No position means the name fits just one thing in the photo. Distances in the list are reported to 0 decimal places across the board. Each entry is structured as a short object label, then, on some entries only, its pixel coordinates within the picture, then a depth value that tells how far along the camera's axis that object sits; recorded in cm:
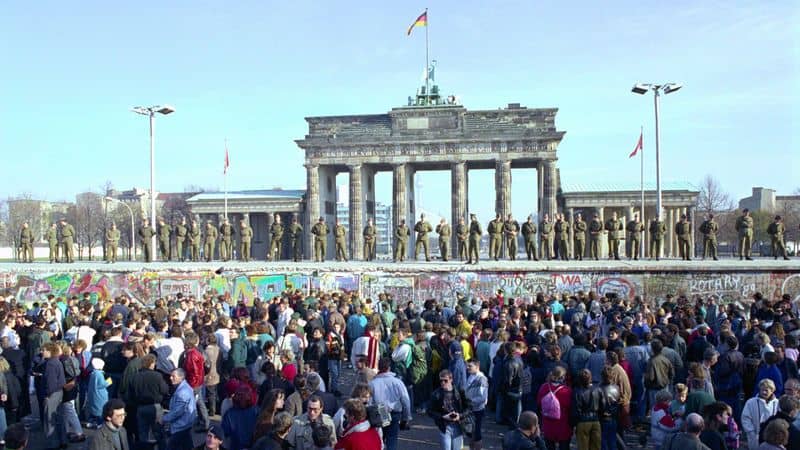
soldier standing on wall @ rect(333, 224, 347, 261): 2988
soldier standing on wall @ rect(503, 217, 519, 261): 2844
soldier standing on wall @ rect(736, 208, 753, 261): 2589
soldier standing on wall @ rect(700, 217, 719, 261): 2650
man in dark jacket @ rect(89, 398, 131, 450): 700
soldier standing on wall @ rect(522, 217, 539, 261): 2822
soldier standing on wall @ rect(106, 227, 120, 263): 3017
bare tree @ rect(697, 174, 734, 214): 7671
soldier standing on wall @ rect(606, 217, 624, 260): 2784
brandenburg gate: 4662
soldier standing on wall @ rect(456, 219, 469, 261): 2785
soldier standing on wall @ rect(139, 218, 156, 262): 2972
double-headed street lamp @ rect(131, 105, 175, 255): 3303
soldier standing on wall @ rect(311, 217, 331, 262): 2845
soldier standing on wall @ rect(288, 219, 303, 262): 3014
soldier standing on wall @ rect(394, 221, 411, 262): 2912
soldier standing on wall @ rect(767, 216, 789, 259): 2603
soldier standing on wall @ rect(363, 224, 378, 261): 3000
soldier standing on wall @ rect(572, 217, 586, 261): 2883
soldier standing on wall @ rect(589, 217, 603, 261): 2780
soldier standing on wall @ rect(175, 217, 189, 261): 3108
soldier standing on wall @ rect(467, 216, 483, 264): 2714
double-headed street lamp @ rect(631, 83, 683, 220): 3092
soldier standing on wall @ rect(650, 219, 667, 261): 2755
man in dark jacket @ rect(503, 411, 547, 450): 696
